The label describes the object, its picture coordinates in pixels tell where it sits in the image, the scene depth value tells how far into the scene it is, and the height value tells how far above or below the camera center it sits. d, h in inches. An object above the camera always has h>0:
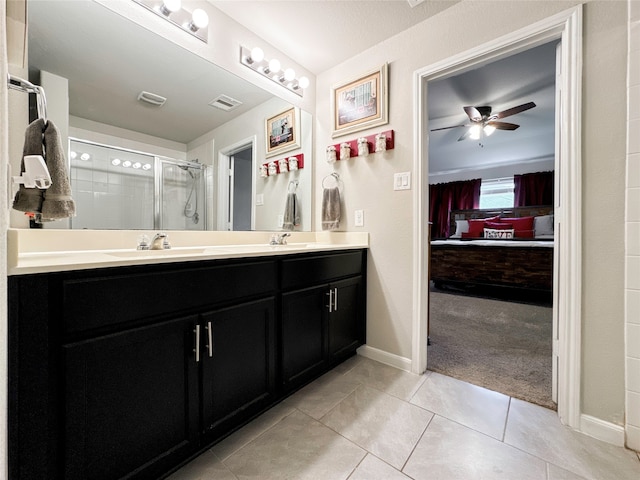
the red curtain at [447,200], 251.9 +36.0
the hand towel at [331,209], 82.8 +8.7
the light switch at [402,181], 70.7 +14.9
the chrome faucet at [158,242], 51.9 -0.8
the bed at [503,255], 141.3 -9.9
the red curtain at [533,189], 215.6 +39.1
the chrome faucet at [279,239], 75.5 -0.4
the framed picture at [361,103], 75.0 +39.3
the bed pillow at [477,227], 218.4 +8.2
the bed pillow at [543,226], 195.3 +8.0
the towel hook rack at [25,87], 34.2 +19.3
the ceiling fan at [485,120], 123.0 +57.3
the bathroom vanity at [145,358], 27.5 -15.8
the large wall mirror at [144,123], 47.9 +25.2
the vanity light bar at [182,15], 55.4 +47.4
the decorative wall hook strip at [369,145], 73.4 +26.9
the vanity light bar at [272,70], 72.2 +47.8
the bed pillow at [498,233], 200.2 +3.1
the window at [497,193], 237.6 +39.6
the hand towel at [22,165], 35.5 +9.8
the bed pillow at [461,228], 232.1 +8.0
